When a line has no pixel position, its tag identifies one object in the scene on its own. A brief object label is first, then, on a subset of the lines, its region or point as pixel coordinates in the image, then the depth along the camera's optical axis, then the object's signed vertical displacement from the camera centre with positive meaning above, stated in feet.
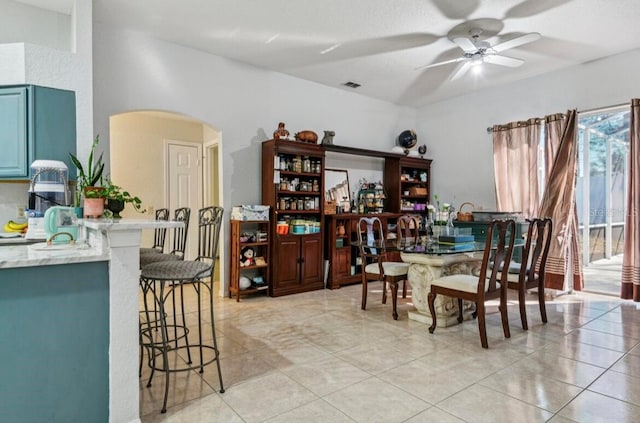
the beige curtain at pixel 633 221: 14.19 -0.64
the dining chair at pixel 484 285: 9.79 -2.32
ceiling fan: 11.83 +5.52
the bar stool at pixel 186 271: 7.02 -1.33
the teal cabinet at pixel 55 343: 5.35 -2.17
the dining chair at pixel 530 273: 11.14 -2.24
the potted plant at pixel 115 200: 8.06 +0.10
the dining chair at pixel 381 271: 12.35 -2.35
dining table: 11.41 -2.11
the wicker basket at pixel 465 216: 18.13 -0.59
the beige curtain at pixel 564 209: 15.80 -0.19
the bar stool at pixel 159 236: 11.77 -1.17
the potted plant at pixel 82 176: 9.38 +0.75
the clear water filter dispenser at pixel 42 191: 9.19 +0.34
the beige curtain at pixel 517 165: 17.07 +1.92
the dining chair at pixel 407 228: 13.67 -1.13
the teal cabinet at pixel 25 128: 9.41 +2.03
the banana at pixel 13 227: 9.78 -0.61
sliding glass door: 15.89 +0.44
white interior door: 19.21 +1.35
